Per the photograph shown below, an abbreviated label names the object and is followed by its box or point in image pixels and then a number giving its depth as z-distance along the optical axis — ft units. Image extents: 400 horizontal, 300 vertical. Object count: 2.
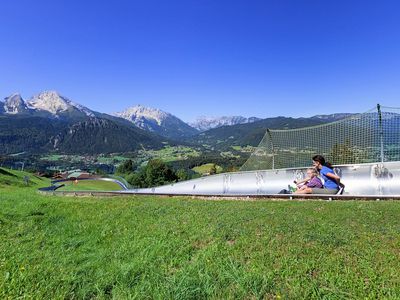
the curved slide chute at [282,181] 37.42
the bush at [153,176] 265.13
